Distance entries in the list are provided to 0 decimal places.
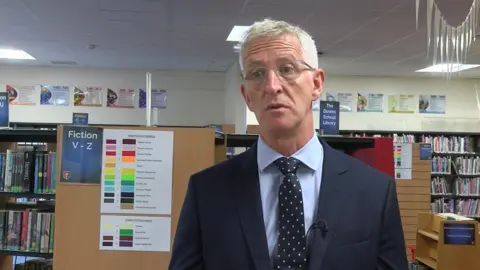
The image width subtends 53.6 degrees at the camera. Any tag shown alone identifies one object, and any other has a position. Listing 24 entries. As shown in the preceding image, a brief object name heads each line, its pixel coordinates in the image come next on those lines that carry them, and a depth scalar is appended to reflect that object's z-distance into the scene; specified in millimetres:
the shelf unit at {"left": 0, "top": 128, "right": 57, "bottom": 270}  3064
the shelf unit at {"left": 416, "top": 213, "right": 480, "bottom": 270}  4473
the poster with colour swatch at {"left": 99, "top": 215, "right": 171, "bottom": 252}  2732
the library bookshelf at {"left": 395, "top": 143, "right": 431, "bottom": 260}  6508
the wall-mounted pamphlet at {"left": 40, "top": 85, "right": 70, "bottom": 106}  9844
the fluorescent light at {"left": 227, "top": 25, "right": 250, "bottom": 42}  5992
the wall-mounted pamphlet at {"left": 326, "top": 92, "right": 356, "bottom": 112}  9656
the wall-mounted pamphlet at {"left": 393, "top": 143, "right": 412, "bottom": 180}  6508
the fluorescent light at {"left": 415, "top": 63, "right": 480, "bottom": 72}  3346
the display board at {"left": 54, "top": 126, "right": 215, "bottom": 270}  2723
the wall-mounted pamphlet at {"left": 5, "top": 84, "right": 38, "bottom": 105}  9745
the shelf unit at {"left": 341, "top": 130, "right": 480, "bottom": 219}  9102
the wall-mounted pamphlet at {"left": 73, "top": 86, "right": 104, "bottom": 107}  9891
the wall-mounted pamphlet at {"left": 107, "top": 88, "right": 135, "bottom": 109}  9953
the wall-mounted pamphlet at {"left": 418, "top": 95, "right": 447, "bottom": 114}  9805
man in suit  1051
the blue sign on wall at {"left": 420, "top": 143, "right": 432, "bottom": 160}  6705
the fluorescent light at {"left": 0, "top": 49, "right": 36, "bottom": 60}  8359
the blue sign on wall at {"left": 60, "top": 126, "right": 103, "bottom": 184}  2756
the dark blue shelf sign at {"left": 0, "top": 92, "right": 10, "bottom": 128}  3174
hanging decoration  3082
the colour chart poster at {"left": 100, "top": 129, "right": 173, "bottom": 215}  2742
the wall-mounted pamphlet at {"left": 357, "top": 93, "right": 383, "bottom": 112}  9688
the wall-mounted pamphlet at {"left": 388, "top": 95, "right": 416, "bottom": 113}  9734
